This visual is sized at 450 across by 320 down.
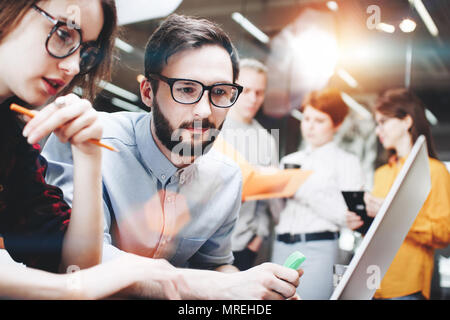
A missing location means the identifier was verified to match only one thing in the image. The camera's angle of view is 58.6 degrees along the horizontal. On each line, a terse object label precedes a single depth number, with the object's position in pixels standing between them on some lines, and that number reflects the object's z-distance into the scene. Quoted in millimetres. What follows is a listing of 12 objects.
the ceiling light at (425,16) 1522
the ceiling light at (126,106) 1229
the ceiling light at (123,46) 1220
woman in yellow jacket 1465
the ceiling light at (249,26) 1421
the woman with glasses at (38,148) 976
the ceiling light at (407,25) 1536
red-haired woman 1460
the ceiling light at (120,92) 1232
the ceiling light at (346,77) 1607
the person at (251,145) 1364
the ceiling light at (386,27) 1517
